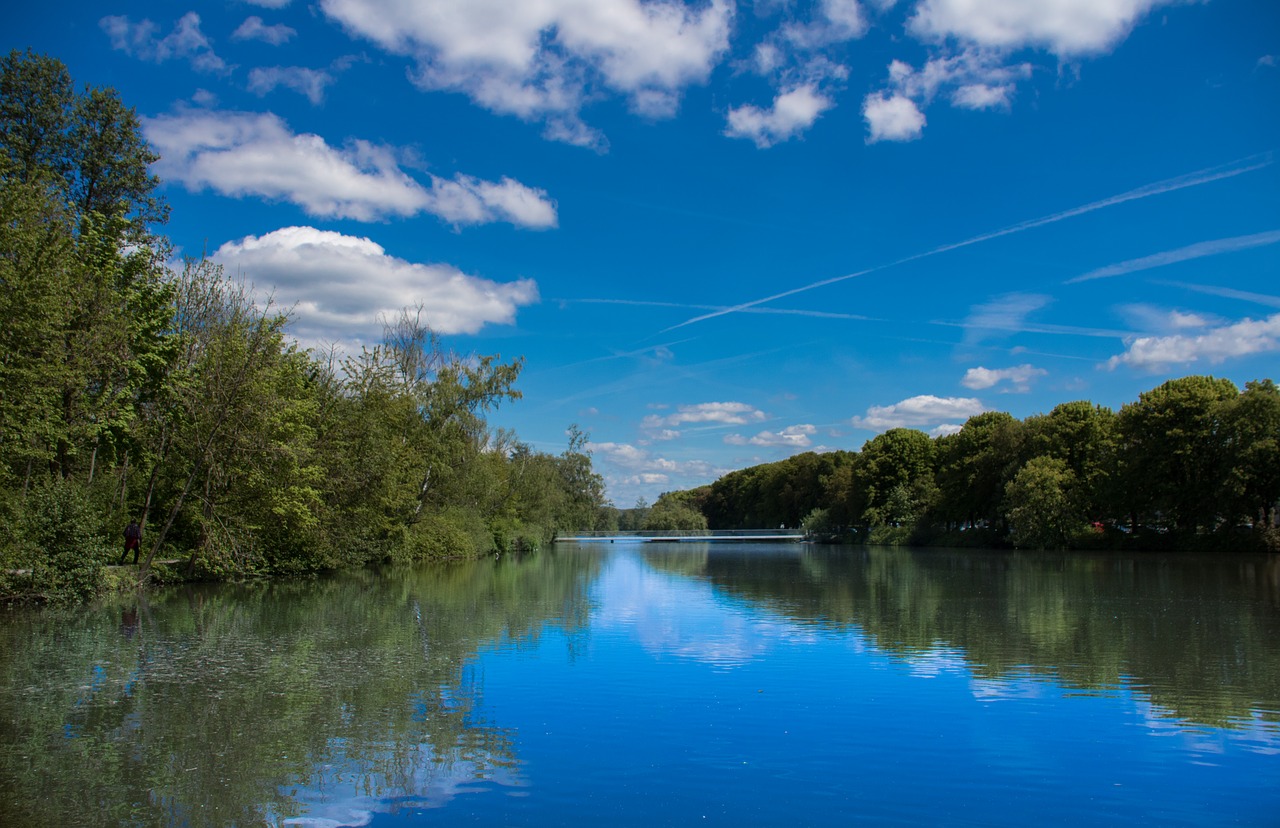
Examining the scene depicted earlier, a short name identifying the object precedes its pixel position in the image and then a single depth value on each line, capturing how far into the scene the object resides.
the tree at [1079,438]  64.06
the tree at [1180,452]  52.56
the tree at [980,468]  71.88
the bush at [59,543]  21.09
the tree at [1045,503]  61.53
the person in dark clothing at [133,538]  27.20
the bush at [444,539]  47.66
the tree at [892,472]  89.19
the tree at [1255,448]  48.84
